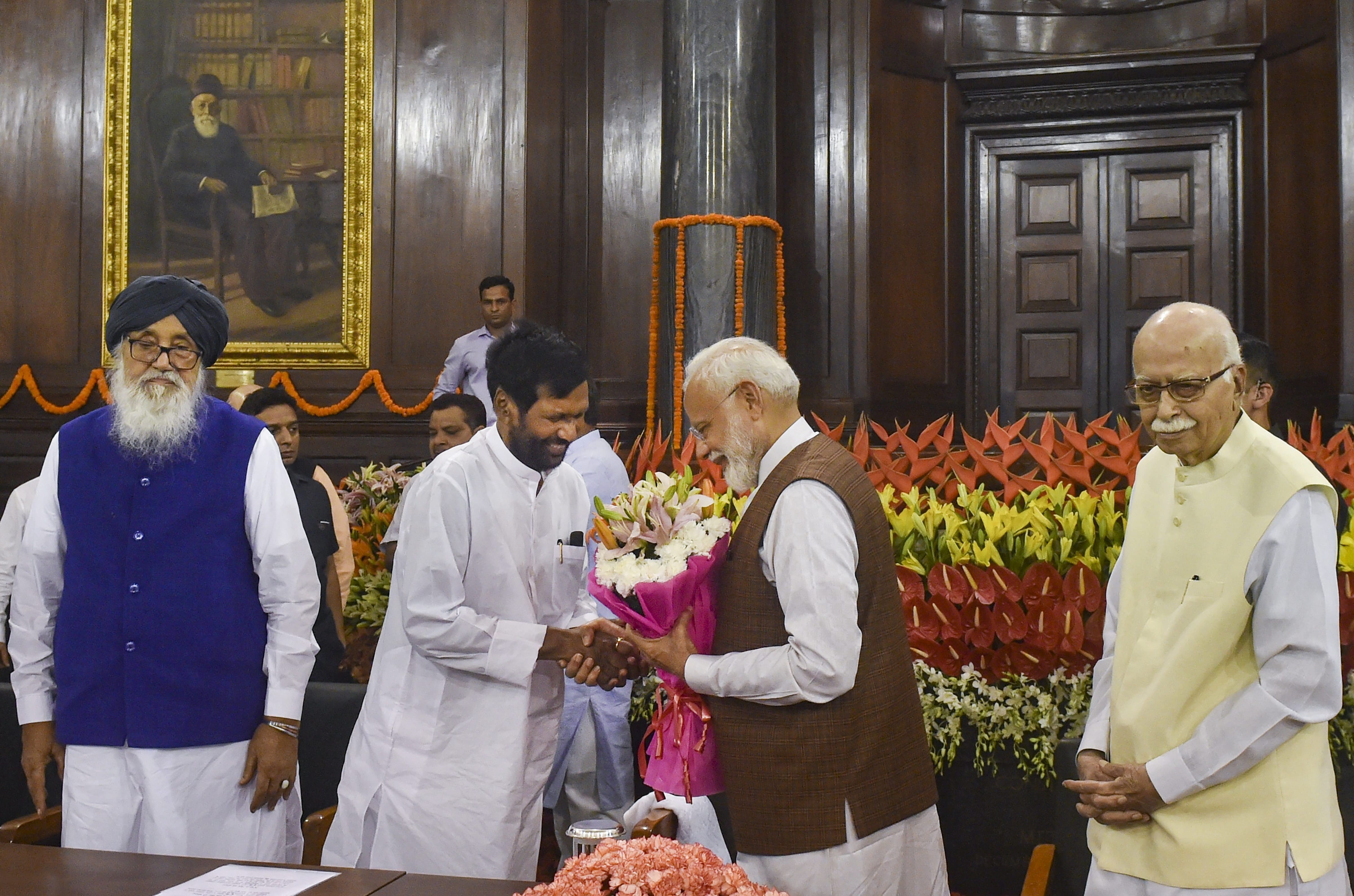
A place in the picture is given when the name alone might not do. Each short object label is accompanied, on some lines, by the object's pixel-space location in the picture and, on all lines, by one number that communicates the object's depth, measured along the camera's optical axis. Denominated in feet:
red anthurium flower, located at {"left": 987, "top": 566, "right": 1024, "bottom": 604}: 11.13
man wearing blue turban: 8.56
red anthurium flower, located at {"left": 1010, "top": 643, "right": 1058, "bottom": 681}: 11.19
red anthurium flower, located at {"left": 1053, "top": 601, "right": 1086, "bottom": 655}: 11.02
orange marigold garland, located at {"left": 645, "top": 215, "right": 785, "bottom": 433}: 21.65
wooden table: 6.37
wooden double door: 26.04
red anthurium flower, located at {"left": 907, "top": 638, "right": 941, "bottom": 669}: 11.43
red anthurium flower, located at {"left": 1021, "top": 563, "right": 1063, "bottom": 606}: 11.04
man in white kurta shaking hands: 9.05
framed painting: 25.73
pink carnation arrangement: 5.12
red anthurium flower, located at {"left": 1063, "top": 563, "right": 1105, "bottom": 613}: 11.03
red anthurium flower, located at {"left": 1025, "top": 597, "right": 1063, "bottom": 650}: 11.03
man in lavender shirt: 23.75
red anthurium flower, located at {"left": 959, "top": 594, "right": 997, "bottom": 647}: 11.25
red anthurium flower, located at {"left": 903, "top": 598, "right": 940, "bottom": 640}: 11.41
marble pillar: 21.95
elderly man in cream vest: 6.69
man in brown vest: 7.50
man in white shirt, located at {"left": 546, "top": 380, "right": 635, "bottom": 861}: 13.67
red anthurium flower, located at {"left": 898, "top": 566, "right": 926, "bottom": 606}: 11.43
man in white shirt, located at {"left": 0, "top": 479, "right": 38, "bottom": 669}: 14.10
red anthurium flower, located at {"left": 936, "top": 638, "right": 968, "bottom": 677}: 11.42
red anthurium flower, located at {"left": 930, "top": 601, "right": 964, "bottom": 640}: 11.32
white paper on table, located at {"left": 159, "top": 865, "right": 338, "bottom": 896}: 6.36
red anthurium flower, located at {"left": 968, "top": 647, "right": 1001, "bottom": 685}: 11.37
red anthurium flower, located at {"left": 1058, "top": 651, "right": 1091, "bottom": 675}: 11.22
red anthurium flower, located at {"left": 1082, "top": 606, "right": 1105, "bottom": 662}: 11.07
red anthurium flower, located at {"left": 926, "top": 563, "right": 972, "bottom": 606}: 11.30
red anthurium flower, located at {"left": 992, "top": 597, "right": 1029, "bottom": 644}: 11.11
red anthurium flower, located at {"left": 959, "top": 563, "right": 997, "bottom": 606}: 11.18
